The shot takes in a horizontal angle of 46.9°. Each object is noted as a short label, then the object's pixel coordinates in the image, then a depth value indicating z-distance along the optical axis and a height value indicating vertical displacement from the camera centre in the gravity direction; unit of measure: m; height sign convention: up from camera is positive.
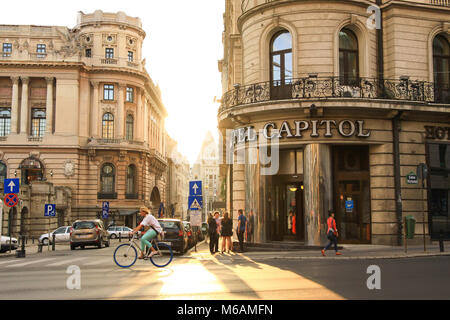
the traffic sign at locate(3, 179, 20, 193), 23.25 +0.70
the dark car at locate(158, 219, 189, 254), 21.88 -1.38
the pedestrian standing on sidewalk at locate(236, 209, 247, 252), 21.72 -1.12
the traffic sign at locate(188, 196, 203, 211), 23.78 -0.07
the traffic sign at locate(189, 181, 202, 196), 23.77 +0.62
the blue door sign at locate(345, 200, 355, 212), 22.61 -0.16
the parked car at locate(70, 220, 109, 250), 28.80 -1.81
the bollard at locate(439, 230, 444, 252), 19.00 -1.62
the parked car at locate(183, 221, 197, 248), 26.70 -1.86
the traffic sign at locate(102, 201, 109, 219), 42.03 -0.68
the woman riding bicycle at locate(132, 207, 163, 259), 15.18 -0.93
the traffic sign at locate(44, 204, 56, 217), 29.69 -0.48
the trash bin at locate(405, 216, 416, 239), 21.77 -1.03
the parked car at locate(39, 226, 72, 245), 36.84 -2.38
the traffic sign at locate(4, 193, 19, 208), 22.98 +0.12
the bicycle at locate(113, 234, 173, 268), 15.20 -1.60
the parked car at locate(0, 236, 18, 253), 25.58 -2.11
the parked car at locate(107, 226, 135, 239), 48.45 -2.81
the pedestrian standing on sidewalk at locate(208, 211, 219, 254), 22.44 -1.41
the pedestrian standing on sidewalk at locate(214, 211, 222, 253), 23.46 -0.99
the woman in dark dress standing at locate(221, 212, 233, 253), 21.61 -1.15
